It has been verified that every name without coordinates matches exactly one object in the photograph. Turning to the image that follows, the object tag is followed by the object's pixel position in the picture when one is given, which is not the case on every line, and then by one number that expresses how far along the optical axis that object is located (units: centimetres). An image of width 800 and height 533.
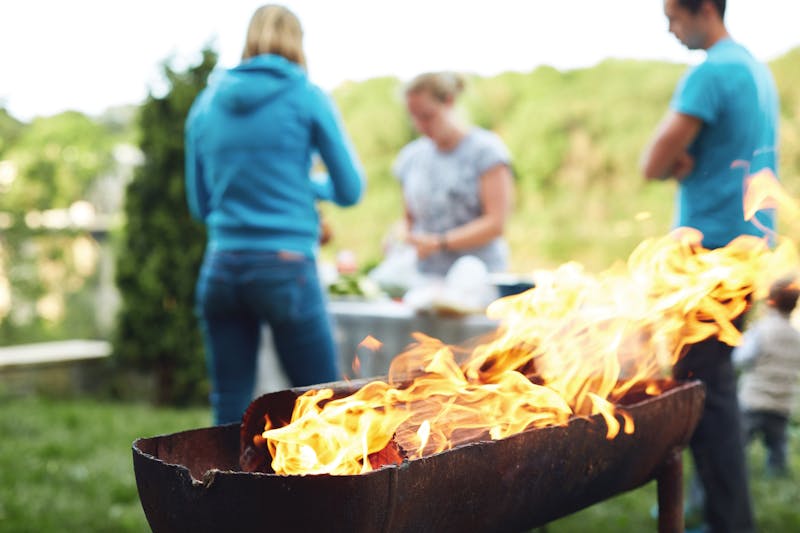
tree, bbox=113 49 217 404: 650
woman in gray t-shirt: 397
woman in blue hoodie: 278
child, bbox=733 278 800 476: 434
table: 351
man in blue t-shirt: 277
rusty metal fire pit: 144
